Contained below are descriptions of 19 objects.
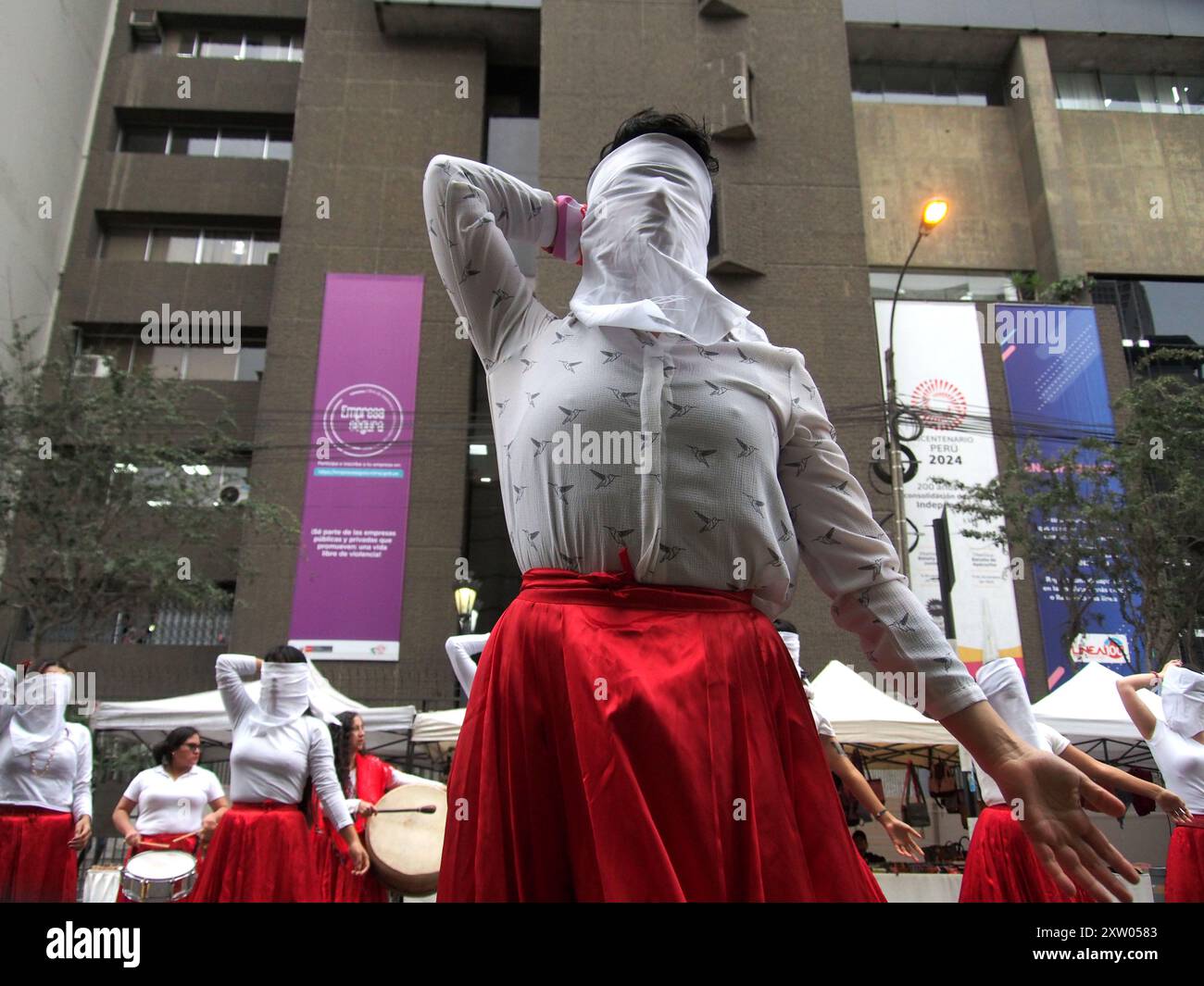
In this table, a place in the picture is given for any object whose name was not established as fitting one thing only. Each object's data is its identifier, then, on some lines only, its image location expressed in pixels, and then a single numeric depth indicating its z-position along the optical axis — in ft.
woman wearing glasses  19.76
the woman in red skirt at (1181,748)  17.12
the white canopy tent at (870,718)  32.91
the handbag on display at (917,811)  44.09
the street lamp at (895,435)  40.86
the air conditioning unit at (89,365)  54.52
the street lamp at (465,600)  45.11
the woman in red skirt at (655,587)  4.05
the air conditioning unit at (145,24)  74.90
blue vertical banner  56.49
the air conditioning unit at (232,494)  59.51
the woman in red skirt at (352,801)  18.31
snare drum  14.99
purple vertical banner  57.62
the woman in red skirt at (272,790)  16.02
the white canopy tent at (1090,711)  32.30
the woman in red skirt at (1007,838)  15.20
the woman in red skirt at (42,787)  18.69
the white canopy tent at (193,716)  35.83
